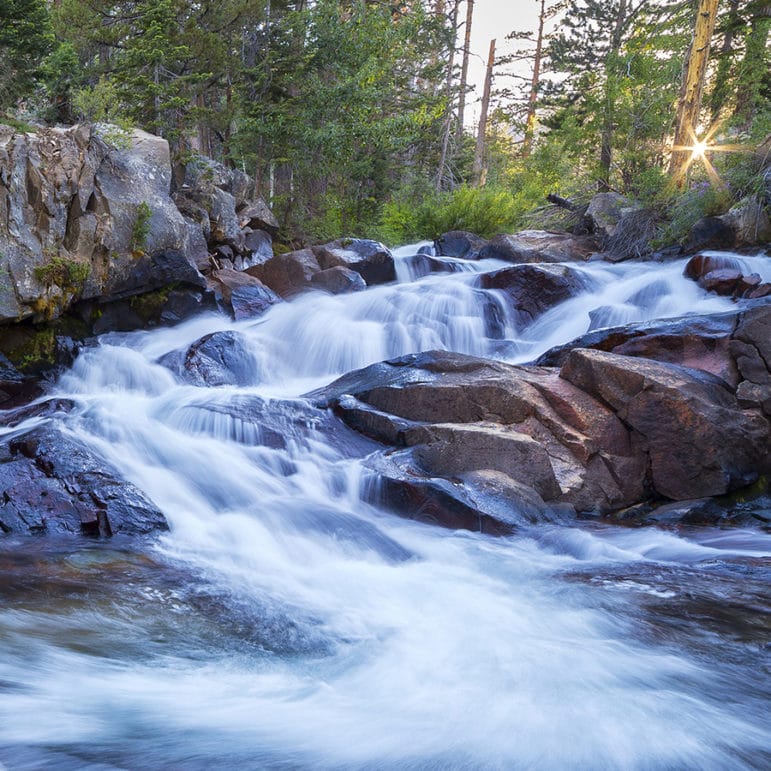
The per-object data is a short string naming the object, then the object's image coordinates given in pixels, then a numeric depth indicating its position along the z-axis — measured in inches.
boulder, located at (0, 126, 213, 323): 322.3
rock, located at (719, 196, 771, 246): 448.1
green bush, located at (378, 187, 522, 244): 685.9
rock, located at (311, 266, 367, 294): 471.5
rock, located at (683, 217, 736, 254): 468.8
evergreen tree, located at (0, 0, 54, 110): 410.0
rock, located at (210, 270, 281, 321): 438.3
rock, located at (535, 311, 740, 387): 278.7
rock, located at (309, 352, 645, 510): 232.2
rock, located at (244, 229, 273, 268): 559.2
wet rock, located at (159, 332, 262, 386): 341.4
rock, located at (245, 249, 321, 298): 478.0
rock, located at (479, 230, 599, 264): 565.6
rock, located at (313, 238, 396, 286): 502.9
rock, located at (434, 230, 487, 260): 615.2
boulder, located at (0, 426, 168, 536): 178.4
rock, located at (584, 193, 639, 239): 616.7
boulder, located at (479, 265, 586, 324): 435.2
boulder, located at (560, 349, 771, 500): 241.9
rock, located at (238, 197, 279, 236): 584.3
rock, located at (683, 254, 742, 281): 420.2
